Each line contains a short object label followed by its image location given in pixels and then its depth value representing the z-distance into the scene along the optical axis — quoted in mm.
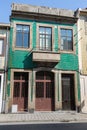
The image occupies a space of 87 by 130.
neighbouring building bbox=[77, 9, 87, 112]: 9349
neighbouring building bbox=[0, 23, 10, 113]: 8525
